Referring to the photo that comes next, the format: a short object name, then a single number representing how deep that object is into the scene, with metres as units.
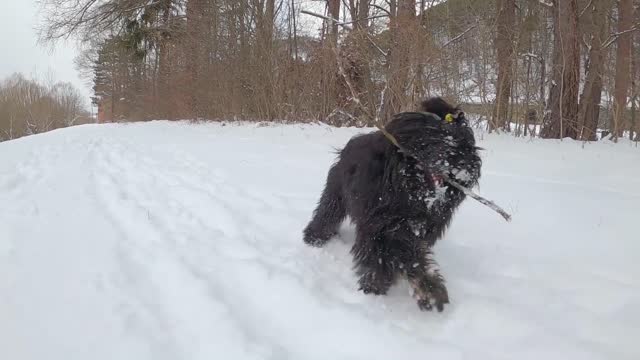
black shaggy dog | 2.03
